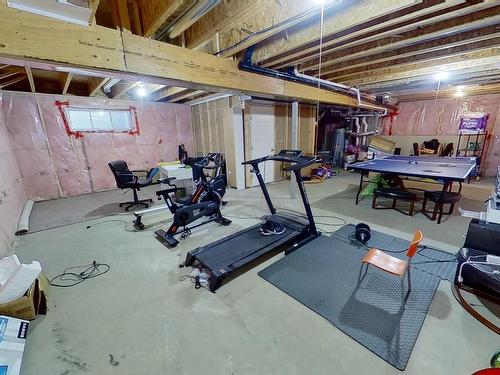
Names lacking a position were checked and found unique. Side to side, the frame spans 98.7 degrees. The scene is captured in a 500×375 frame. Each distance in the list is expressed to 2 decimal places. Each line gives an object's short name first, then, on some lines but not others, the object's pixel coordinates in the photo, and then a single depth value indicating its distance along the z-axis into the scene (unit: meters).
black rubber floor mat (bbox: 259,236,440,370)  1.53
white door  5.55
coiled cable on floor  2.20
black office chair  4.12
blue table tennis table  3.18
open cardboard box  1.60
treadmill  2.19
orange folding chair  1.66
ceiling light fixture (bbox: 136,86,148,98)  4.77
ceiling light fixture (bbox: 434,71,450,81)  4.23
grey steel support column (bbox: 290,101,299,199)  4.43
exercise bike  2.90
